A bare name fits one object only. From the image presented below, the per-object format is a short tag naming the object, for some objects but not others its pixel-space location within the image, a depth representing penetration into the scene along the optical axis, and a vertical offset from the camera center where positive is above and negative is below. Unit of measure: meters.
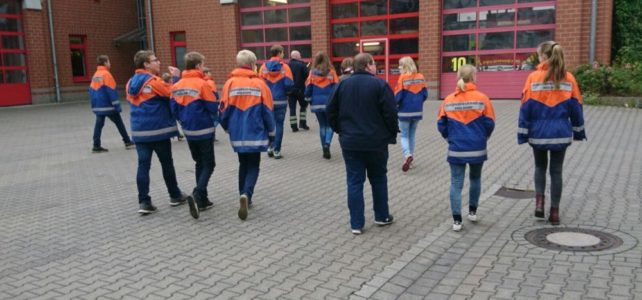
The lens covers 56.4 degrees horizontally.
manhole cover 5.17 -1.65
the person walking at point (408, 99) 8.70 -0.59
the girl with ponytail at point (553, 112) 5.66 -0.55
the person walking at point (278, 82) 10.30 -0.36
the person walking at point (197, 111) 6.57 -0.52
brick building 17.34 +0.92
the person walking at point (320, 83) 10.16 -0.39
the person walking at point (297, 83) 12.73 -0.47
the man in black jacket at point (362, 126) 5.61 -0.62
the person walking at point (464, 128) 5.71 -0.68
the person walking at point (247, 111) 6.45 -0.52
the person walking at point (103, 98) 11.19 -0.61
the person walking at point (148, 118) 6.67 -0.60
